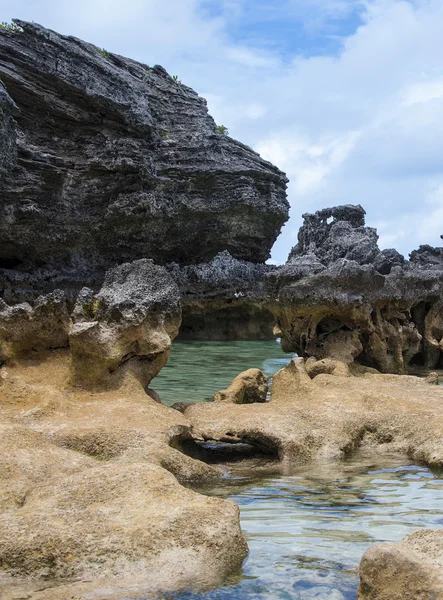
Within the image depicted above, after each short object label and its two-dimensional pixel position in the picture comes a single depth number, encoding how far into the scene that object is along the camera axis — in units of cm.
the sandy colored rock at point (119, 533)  331
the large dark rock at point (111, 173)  2109
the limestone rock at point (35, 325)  709
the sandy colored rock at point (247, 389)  797
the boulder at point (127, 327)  687
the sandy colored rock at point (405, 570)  272
